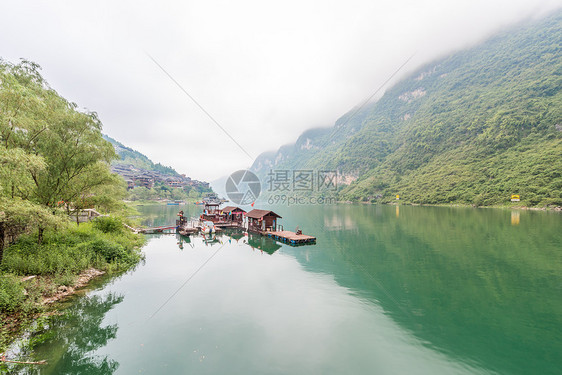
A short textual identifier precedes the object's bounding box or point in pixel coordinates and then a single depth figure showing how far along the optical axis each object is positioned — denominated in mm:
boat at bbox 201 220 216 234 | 39269
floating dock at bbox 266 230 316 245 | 30711
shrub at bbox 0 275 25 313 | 9961
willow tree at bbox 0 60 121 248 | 9605
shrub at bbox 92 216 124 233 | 22953
